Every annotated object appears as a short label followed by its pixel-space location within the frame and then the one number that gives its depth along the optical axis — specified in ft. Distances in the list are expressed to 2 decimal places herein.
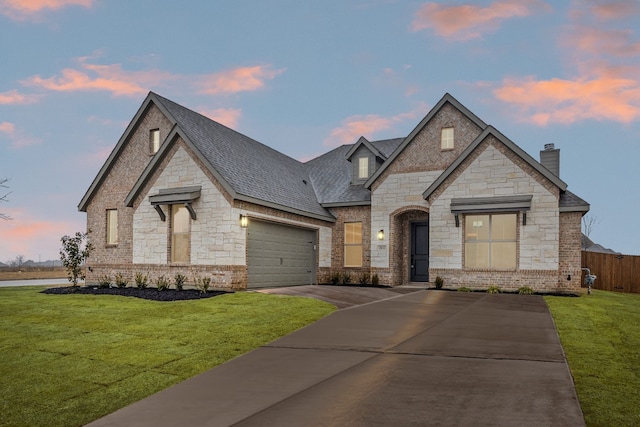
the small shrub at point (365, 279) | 72.59
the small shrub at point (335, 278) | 74.74
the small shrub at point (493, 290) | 59.97
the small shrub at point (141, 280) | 62.14
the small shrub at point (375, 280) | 71.13
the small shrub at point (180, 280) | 58.80
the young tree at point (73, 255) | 66.59
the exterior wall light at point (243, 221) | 57.57
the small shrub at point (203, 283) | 55.42
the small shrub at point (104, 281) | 65.69
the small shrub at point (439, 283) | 64.18
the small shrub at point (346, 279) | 74.49
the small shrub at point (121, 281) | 64.40
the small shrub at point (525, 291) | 59.21
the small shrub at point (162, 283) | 59.52
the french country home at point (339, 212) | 59.31
